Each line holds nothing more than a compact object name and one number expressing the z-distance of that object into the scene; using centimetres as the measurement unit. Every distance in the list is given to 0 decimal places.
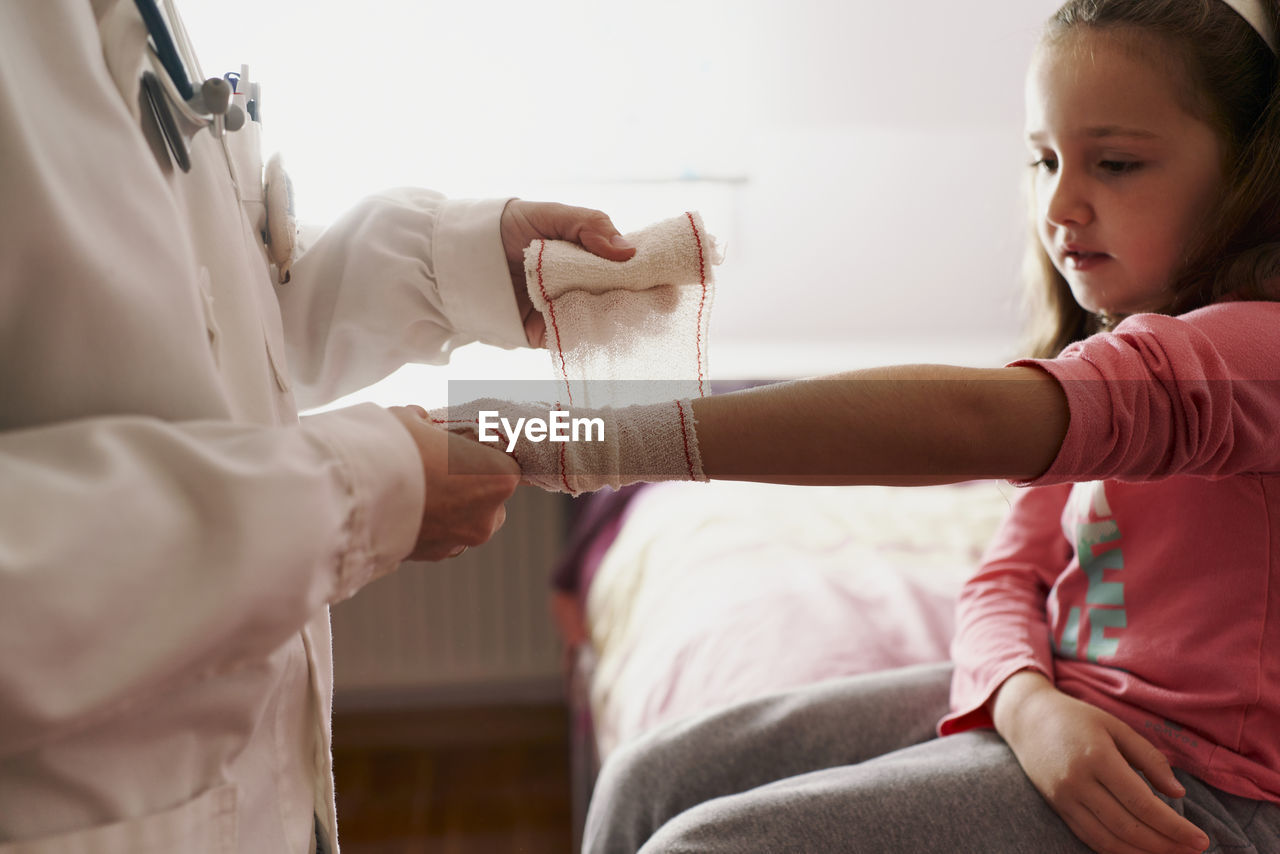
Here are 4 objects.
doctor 46
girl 71
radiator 242
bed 124
